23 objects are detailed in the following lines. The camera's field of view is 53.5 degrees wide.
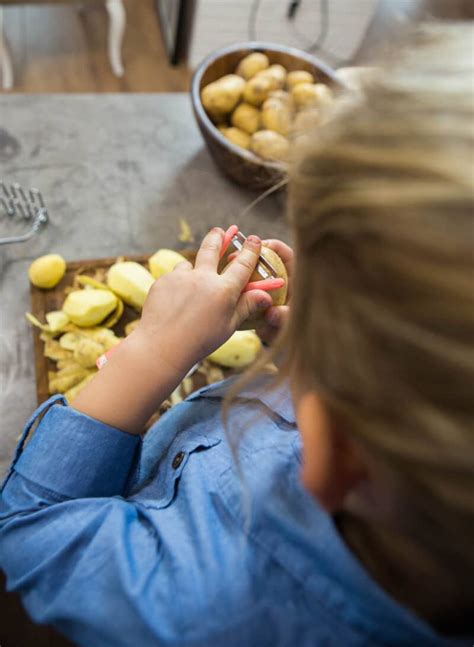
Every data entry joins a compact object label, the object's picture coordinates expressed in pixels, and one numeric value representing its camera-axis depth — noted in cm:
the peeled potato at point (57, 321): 62
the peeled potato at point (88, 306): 61
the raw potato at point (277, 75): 81
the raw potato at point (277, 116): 77
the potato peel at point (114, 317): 64
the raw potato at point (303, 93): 78
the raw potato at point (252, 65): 82
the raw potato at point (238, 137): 79
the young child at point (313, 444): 19
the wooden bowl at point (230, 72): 72
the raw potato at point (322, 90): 75
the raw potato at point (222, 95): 78
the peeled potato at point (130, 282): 63
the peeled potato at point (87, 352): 58
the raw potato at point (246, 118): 80
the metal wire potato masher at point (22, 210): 71
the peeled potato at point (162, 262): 66
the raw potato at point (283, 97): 77
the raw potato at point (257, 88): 79
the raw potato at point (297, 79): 82
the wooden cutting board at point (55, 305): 60
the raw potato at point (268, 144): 73
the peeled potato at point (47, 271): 64
